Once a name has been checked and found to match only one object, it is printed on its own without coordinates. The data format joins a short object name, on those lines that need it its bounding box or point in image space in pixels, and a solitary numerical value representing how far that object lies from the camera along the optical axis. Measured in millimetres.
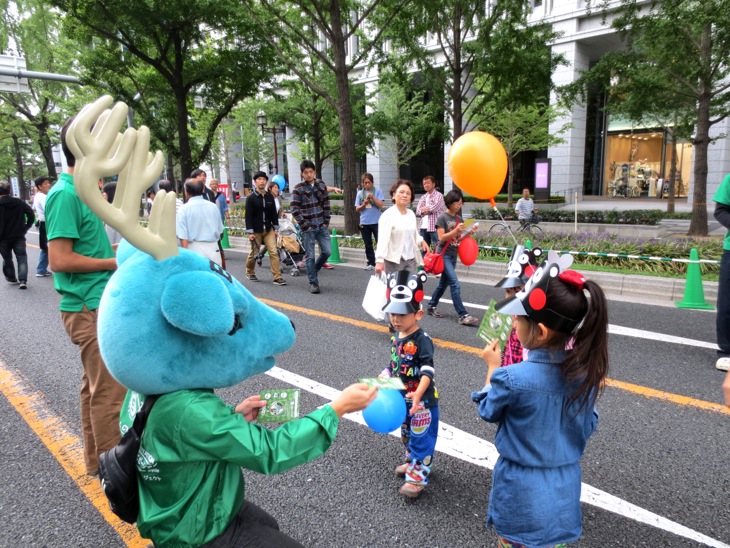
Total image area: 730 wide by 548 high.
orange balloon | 3795
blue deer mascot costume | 1416
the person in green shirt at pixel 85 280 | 2766
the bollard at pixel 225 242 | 14773
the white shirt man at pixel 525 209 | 15055
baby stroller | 10367
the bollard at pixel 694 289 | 6859
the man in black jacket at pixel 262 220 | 9266
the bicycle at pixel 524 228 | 13758
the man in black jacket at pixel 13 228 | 9227
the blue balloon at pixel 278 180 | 12256
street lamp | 20780
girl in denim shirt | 1757
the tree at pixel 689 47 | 9578
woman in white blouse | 5855
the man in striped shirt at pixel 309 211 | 8430
